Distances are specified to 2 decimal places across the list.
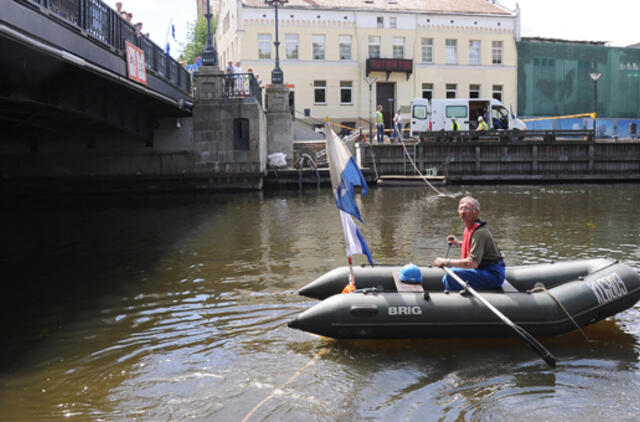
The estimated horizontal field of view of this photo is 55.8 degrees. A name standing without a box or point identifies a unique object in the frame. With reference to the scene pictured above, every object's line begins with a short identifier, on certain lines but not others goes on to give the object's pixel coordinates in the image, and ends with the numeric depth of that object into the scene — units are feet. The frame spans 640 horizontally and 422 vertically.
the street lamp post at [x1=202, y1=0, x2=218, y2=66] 79.73
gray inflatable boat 21.85
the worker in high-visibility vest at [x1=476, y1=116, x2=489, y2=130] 102.73
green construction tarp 150.71
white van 105.91
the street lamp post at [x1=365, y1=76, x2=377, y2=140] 141.79
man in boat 23.35
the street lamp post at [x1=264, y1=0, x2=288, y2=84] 94.56
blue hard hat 24.18
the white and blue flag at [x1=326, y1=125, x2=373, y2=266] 24.58
